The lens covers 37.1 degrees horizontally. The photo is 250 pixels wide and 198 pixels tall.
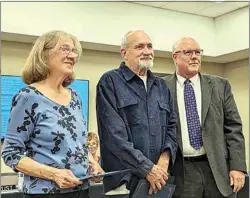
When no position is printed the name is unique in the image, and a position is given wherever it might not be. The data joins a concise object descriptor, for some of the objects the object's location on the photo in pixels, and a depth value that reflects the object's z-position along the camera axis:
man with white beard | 1.84
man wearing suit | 2.13
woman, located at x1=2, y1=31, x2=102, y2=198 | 1.45
